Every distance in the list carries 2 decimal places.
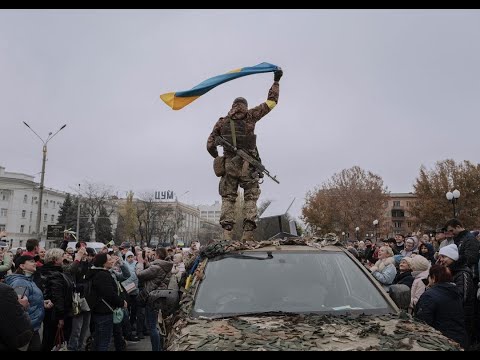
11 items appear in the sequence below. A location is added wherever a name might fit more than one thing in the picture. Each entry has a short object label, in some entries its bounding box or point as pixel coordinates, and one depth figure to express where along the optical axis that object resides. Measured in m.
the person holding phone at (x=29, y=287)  5.91
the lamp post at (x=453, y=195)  21.41
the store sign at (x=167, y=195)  127.69
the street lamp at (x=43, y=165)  28.22
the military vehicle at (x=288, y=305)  2.90
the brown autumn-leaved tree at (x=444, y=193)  52.88
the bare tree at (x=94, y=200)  75.24
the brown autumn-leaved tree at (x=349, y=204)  60.91
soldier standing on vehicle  7.23
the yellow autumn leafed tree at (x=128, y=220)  76.94
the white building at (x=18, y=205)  81.69
